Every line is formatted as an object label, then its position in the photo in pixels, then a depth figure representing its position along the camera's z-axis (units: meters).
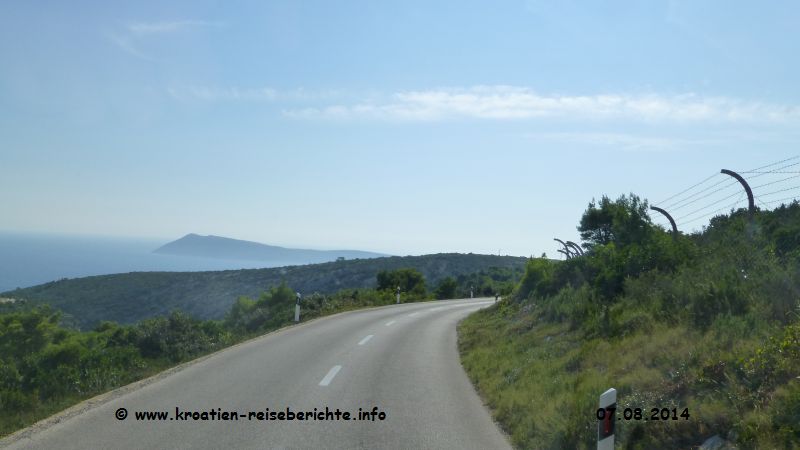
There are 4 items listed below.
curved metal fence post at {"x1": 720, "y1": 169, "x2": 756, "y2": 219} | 10.91
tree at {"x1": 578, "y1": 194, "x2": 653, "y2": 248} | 16.78
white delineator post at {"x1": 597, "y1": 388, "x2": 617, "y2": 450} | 5.32
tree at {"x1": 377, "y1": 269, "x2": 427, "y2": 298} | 47.81
